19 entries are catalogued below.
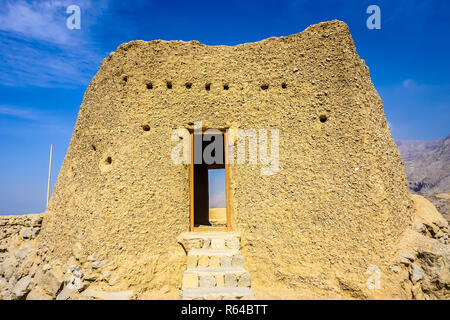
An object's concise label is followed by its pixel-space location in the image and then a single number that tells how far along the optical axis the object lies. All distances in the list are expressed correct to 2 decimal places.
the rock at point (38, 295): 5.62
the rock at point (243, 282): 4.81
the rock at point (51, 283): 5.52
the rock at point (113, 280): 5.28
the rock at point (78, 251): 5.58
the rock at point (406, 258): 4.89
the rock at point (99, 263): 5.37
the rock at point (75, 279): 5.33
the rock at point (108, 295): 5.07
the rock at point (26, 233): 7.00
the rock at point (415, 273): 4.82
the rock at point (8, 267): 6.67
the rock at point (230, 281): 4.78
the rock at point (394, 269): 4.78
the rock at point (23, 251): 6.81
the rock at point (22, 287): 6.18
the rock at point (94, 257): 5.44
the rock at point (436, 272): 4.76
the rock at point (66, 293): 5.25
